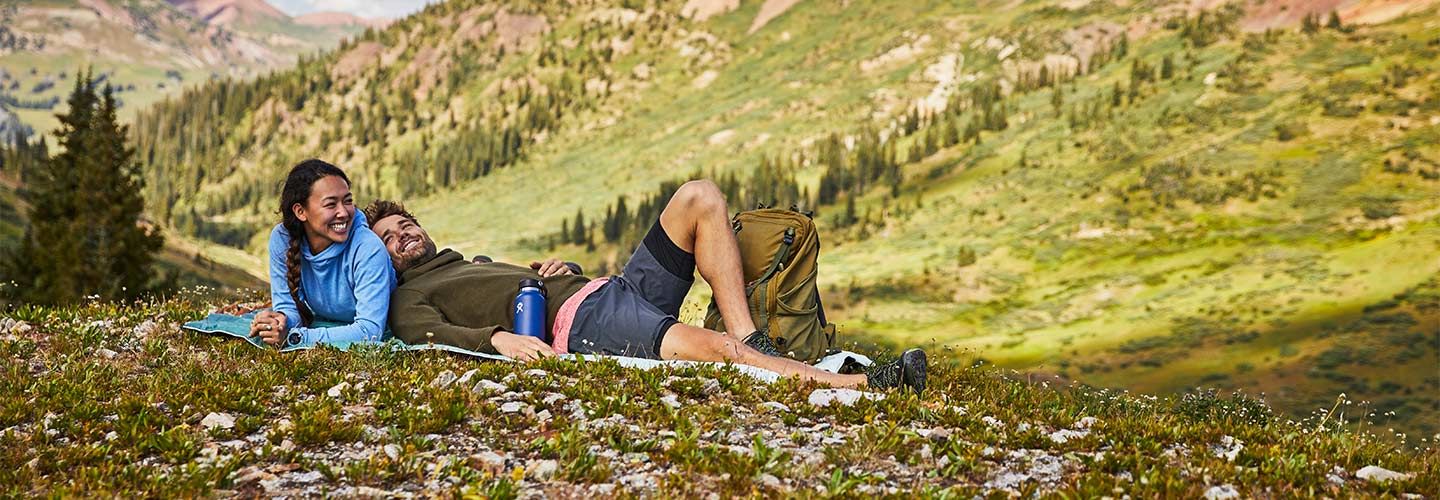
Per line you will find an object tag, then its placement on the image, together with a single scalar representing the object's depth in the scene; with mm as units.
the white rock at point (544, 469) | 6480
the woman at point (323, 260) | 10094
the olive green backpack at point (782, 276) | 10133
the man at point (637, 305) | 9383
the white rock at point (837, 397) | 8320
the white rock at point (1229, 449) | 7219
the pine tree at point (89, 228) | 53656
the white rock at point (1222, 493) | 6289
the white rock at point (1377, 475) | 6793
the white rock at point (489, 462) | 6602
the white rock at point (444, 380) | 8599
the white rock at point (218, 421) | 7426
